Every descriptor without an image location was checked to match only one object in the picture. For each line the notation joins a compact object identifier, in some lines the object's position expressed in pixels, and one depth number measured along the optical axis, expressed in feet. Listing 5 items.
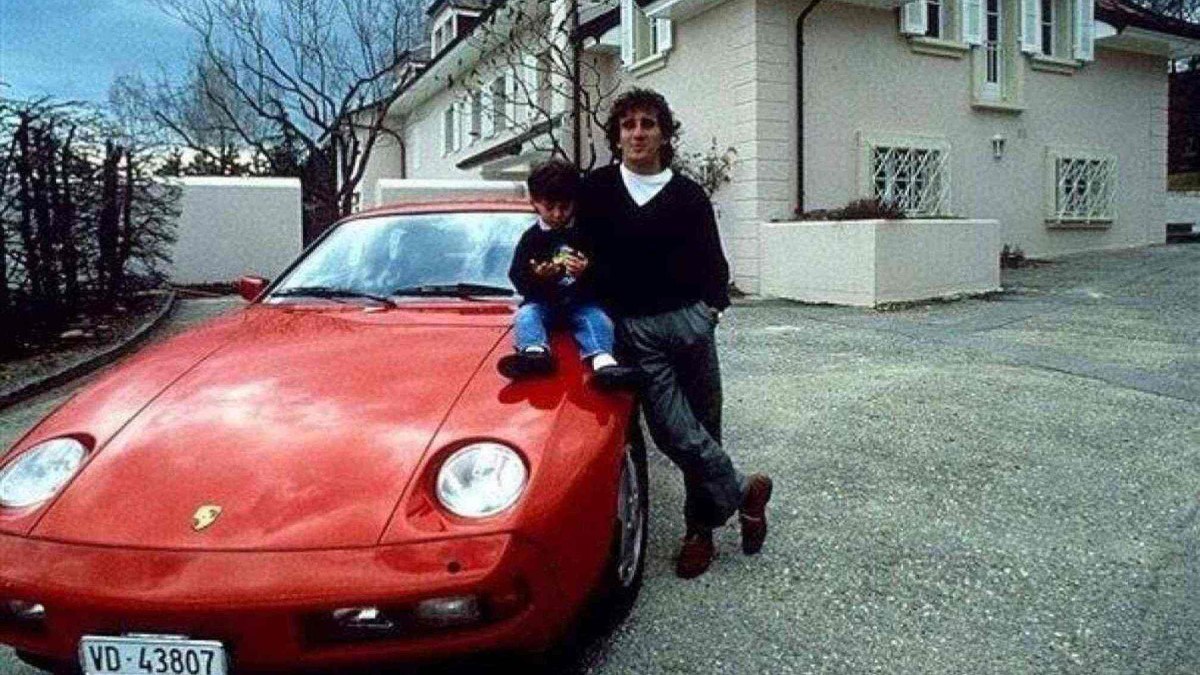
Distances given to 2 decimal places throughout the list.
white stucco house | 43.14
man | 10.47
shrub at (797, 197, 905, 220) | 36.45
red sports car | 6.69
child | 10.00
